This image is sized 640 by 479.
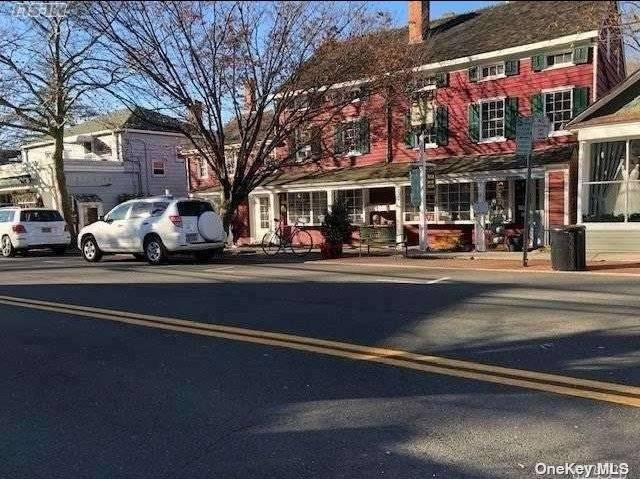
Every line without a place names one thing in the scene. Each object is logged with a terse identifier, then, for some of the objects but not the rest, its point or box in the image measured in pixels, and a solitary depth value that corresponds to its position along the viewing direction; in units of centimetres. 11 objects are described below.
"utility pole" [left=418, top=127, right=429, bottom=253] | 1750
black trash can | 1238
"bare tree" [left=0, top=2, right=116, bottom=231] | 2016
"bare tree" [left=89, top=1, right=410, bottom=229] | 1700
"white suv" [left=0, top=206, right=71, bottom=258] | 2092
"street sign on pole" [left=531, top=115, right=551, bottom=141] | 1300
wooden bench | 1872
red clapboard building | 1838
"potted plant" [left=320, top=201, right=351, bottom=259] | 1688
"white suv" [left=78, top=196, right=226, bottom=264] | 1555
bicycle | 1924
